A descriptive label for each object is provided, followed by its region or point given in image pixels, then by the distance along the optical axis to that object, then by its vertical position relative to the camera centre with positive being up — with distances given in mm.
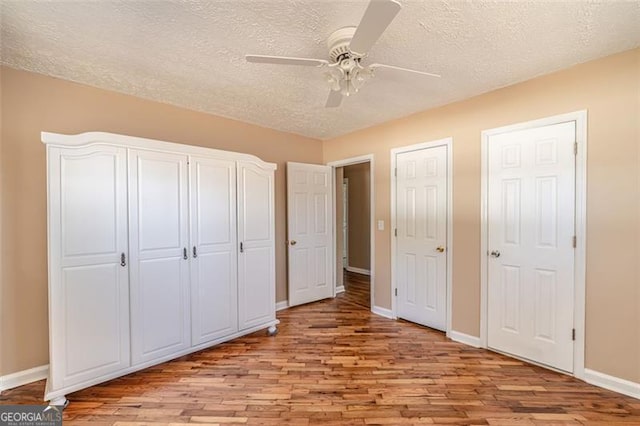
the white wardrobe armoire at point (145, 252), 1997 -358
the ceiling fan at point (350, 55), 1231 +867
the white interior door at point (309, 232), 4008 -326
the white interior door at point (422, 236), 3094 -307
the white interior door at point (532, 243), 2293 -297
